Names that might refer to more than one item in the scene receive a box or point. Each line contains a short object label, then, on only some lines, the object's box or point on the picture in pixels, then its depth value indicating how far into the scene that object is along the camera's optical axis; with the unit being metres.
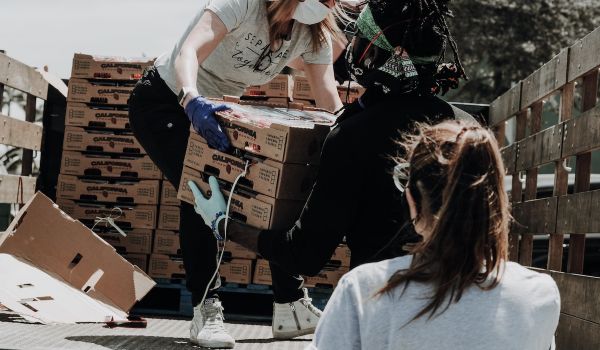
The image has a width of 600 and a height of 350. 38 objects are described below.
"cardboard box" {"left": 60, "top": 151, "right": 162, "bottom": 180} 6.72
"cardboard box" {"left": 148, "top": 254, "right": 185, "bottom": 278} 6.44
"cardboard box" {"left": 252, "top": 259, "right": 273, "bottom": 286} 6.30
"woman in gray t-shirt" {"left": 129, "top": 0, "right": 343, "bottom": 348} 4.32
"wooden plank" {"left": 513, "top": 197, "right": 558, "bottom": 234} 4.70
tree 27.91
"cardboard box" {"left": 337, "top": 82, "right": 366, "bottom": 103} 6.23
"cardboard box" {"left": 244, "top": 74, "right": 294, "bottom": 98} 6.55
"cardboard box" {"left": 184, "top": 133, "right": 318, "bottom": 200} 3.67
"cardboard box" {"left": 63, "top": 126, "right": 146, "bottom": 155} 6.77
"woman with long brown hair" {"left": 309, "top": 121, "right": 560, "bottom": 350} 1.96
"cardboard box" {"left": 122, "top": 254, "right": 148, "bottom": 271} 6.57
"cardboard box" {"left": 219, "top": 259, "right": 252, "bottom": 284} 6.33
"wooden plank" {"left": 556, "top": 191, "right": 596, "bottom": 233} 4.05
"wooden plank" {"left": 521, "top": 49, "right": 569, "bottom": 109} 4.71
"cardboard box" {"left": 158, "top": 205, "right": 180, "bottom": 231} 6.59
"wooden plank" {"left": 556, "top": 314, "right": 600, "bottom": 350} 3.87
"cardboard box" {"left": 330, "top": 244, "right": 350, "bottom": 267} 6.34
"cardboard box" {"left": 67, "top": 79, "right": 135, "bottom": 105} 6.82
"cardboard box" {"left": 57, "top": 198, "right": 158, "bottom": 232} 6.61
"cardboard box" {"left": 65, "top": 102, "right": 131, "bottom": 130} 6.83
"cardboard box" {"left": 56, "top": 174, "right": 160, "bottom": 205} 6.64
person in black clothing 3.02
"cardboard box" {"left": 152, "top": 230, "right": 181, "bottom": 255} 6.52
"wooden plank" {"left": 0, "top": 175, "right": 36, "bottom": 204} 6.04
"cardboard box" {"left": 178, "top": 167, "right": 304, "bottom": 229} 3.66
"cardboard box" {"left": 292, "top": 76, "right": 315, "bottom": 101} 6.62
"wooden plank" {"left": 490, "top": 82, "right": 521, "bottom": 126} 5.68
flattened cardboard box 5.34
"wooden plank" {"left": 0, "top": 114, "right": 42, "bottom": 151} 6.04
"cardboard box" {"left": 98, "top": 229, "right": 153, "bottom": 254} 6.58
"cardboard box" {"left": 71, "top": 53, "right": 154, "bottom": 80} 6.81
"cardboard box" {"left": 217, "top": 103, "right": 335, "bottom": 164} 3.62
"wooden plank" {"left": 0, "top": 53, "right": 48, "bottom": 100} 6.08
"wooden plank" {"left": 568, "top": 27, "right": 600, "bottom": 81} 4.12
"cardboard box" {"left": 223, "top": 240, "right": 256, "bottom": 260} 6.36
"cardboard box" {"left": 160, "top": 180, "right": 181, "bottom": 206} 6.61
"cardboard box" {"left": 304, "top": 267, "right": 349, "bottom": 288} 6.28
